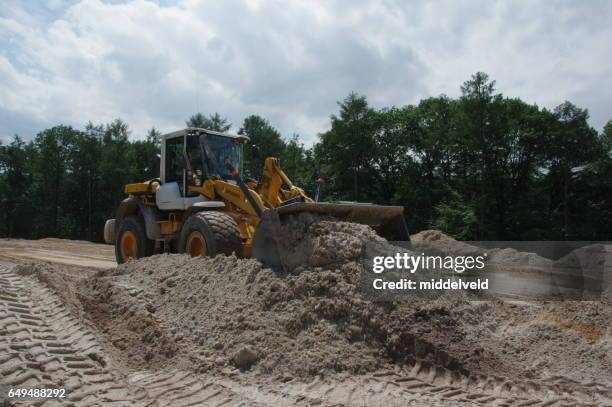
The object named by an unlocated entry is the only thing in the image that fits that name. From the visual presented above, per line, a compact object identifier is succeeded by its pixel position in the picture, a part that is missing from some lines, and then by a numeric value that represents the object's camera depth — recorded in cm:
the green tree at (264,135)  3891
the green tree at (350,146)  3403
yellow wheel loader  680
